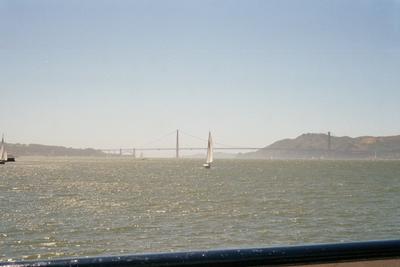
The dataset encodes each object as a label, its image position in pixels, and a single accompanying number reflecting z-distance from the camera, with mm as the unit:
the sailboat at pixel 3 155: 127575
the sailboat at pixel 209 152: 111000
